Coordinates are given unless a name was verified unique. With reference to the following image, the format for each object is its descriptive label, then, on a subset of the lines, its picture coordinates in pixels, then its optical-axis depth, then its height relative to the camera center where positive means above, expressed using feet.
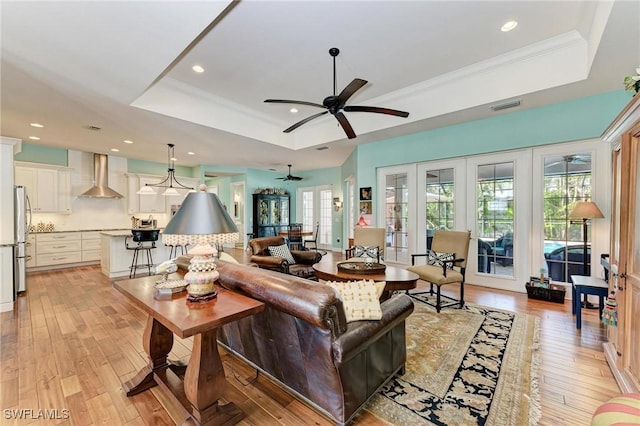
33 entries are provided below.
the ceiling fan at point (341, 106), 9.43 +4.04
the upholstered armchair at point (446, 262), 11.29 -2.38
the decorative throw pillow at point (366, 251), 14.80 -2.33
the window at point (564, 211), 12.55 +0.02
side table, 9.12 -2.71
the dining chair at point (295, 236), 23.83 -2.68
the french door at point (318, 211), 30.89 -0.07
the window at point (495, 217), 14.47 -0.34
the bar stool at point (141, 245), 16.51 -2.47
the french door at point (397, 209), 17.78 +0.12
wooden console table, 4.75 -2.79
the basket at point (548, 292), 12.34 -3.85
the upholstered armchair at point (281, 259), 13.30 -2.60
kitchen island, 17.72 -3.17
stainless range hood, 22.49 +2.64
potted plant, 6.18 +3.05
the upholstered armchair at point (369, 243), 14.90 -1.98
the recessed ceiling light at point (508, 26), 9.21 +6.57
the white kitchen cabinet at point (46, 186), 19.42 +1.76
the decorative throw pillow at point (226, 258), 8.28 -1.57
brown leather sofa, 4.90 -2.77
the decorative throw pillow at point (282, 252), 14.48 -2.34
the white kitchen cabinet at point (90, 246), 21.36 -2.97
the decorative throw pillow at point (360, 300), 5.64 -1.98
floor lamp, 11.06 -0.10
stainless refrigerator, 13.55 -1.56
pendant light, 18.39 +2.56
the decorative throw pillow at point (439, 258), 12.18 -2.21
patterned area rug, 5.71 -4.36
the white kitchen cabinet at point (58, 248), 19.34 -2.96
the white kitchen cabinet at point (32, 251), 19.01 -3.02
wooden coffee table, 9.62 -2.58
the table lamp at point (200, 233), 5.54 -0.50
